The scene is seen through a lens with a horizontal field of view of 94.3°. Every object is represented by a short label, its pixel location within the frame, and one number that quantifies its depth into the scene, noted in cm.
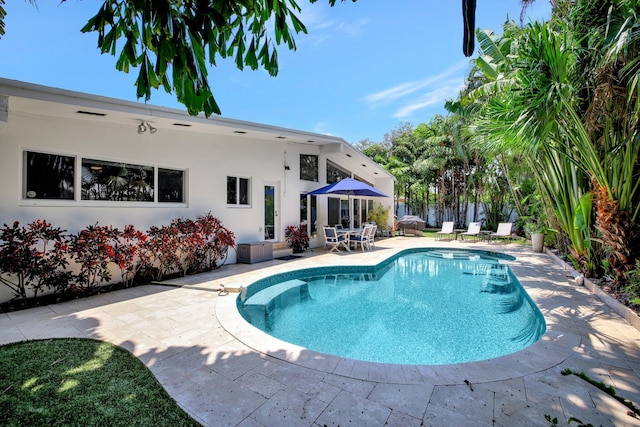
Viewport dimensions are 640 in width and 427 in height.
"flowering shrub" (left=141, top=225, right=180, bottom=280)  749
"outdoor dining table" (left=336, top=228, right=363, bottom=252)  1338
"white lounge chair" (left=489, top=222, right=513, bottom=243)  1563
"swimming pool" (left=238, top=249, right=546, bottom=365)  482
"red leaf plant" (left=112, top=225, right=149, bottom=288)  666
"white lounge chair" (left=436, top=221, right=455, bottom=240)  1759
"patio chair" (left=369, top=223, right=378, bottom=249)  1417
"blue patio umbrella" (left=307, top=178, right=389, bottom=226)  1265
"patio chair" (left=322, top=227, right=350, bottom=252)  1294
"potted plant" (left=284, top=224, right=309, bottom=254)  1238
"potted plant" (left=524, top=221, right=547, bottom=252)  1267
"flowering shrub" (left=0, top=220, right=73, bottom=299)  536
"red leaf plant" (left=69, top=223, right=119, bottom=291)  616
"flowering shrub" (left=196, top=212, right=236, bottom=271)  889
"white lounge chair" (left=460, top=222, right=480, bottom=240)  1686
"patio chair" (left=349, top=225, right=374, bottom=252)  1325
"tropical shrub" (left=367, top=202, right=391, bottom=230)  1903
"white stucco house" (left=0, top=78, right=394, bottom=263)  595
